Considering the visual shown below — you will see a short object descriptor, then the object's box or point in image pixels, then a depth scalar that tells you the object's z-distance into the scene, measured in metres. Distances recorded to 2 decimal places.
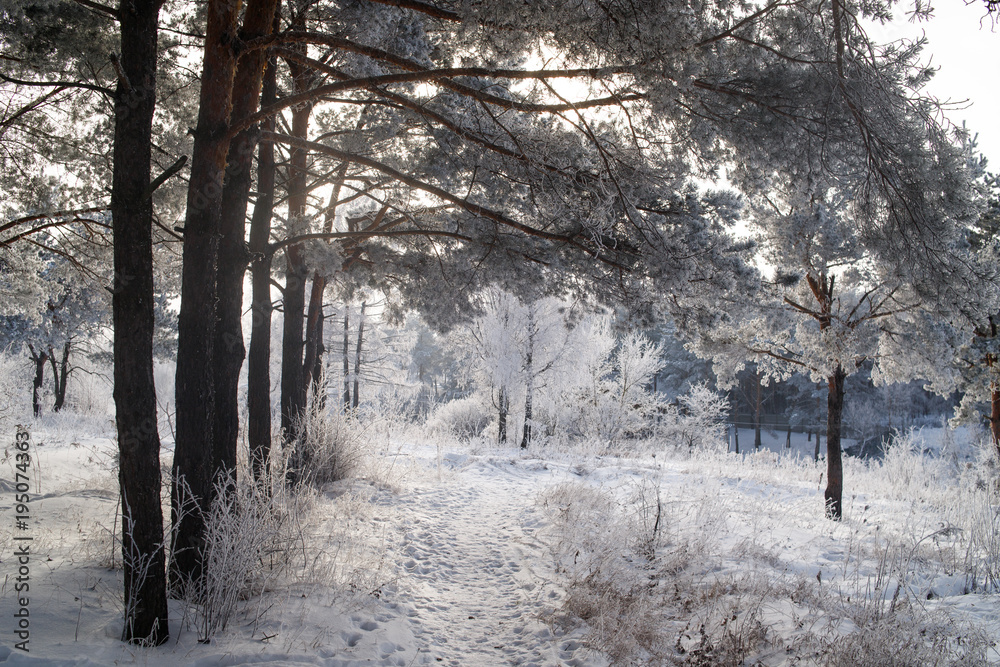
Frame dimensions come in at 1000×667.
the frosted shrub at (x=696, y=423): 23.66
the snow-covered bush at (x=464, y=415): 21.54
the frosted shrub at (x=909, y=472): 10.23
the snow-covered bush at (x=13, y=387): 11.65
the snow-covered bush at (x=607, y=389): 18.44
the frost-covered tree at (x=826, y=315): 7.72
